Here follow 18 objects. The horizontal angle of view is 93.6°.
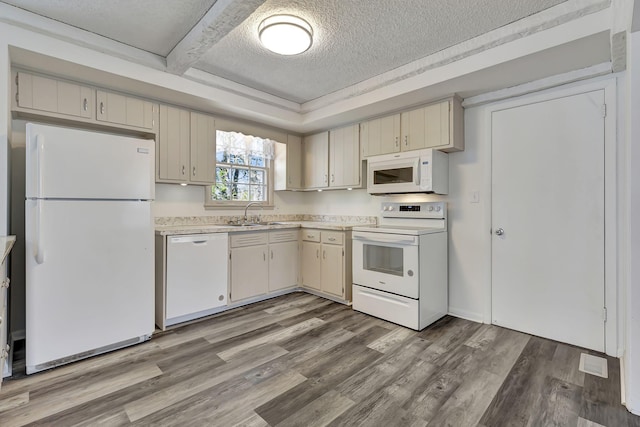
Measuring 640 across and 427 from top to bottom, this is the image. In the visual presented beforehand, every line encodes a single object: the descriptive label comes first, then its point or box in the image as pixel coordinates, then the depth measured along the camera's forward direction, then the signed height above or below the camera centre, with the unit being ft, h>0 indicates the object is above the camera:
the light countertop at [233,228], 9.33 -0.51
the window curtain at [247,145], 12.47 +3.00
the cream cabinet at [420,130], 9.67 +2.92
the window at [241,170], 12.50 +1.98
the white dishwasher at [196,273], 9.32 -1.93
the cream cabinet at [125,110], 8.79 +3.19
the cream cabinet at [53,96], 7.62 +3.16
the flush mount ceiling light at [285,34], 6.89 +4.24
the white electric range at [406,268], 9.27 -1.81
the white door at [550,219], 7.93 -0.16
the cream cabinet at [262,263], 10.98 -1.92
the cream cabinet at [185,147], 10.12 +2.39
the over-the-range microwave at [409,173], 9.82 +1.43
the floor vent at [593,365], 6.84 -3.61
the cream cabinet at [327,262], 11.55 -1.96
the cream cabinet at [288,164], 14.03 +2.34
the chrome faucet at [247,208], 13.03 +0.26
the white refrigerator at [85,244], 6.75 -0.73
